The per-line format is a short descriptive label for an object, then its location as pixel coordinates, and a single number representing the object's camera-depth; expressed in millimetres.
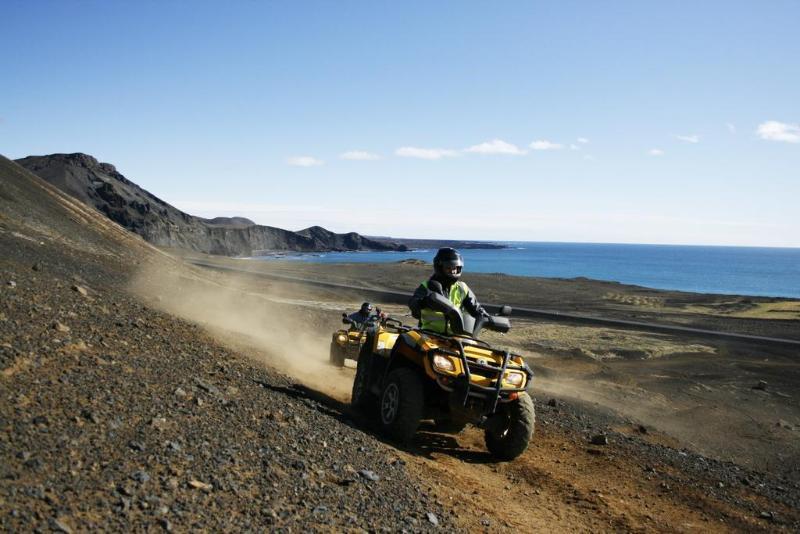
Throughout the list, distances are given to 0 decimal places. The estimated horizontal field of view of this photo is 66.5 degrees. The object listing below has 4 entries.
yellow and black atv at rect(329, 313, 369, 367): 15844
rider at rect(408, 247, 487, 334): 8602
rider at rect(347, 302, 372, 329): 16062
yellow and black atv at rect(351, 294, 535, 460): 7852
